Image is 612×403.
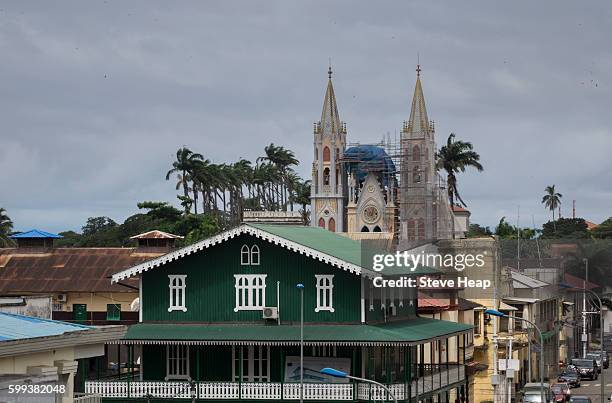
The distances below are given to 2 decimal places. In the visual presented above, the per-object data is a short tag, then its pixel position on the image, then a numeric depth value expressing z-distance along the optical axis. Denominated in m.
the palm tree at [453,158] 184.88
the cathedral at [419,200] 180.12
